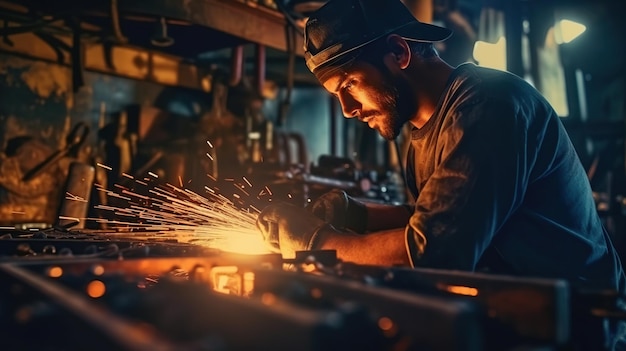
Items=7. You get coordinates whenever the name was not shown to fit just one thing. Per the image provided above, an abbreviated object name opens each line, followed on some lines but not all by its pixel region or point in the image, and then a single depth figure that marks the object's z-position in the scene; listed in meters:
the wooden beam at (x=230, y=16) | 3.53
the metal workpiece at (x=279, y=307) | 0.77
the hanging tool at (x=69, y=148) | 3.85
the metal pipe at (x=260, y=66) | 4.54
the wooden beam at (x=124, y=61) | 3.89
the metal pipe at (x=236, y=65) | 4.71
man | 1.76
